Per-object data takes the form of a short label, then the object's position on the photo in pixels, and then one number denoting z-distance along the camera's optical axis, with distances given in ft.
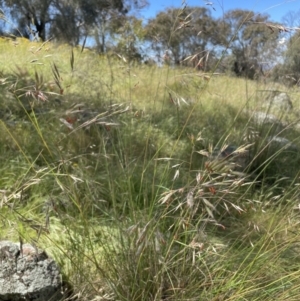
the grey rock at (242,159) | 8.63
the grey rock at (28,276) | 4.47
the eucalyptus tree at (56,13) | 46.53
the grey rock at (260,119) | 9.35
